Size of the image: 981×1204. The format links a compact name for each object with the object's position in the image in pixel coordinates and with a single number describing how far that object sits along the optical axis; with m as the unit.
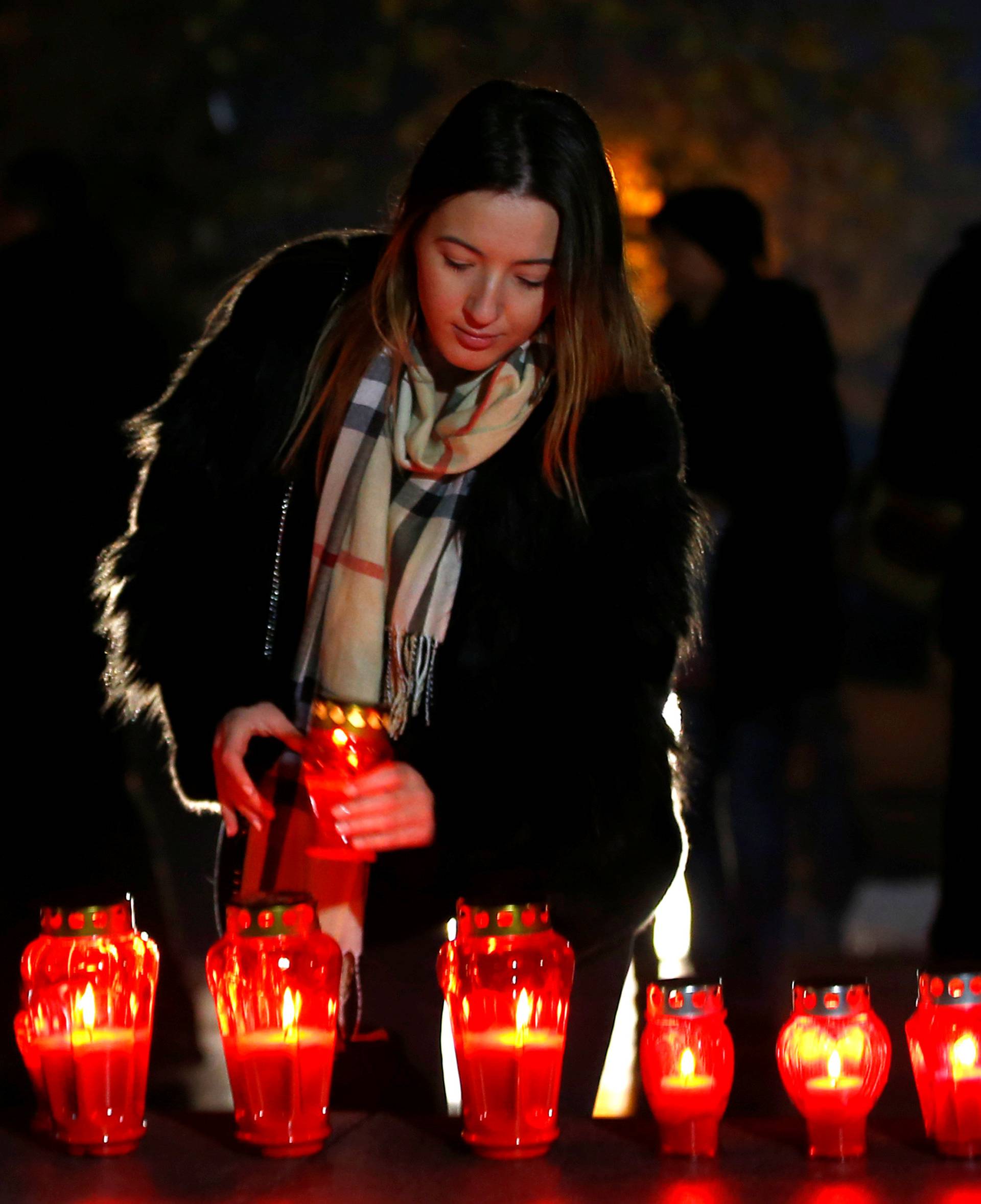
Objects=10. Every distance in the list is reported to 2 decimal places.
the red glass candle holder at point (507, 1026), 5.23
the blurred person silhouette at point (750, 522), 9.32
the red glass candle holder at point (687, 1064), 5.20
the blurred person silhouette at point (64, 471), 7.74
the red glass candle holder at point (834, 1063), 5.20
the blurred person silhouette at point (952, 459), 8.24
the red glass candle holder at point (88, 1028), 5.24
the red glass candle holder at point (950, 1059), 5.20
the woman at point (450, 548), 5.52
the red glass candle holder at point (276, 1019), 5.24
